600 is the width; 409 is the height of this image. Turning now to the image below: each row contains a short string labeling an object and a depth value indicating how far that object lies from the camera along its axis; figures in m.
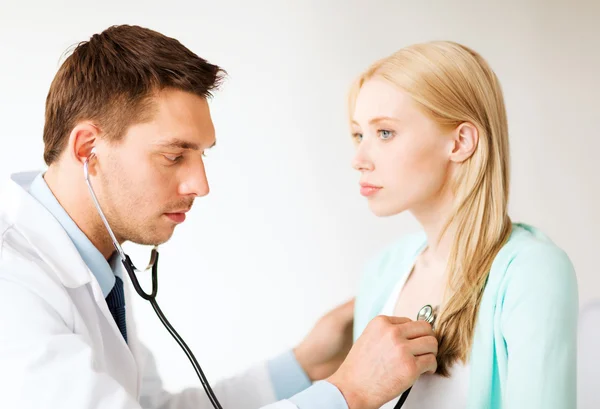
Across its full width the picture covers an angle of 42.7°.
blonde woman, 1.38
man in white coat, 1.36
